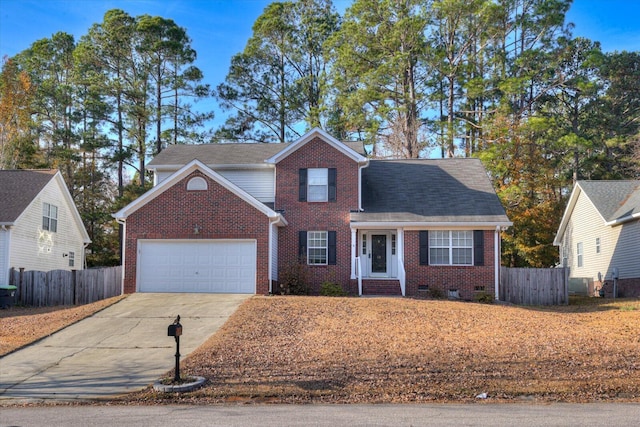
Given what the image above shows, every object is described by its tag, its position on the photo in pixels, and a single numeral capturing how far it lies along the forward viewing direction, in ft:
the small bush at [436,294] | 72.69
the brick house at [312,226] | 69.97
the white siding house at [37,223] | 79.15
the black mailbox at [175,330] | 35.83
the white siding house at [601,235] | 82.17
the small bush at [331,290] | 72.08
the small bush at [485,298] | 71.34
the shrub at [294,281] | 71.77
